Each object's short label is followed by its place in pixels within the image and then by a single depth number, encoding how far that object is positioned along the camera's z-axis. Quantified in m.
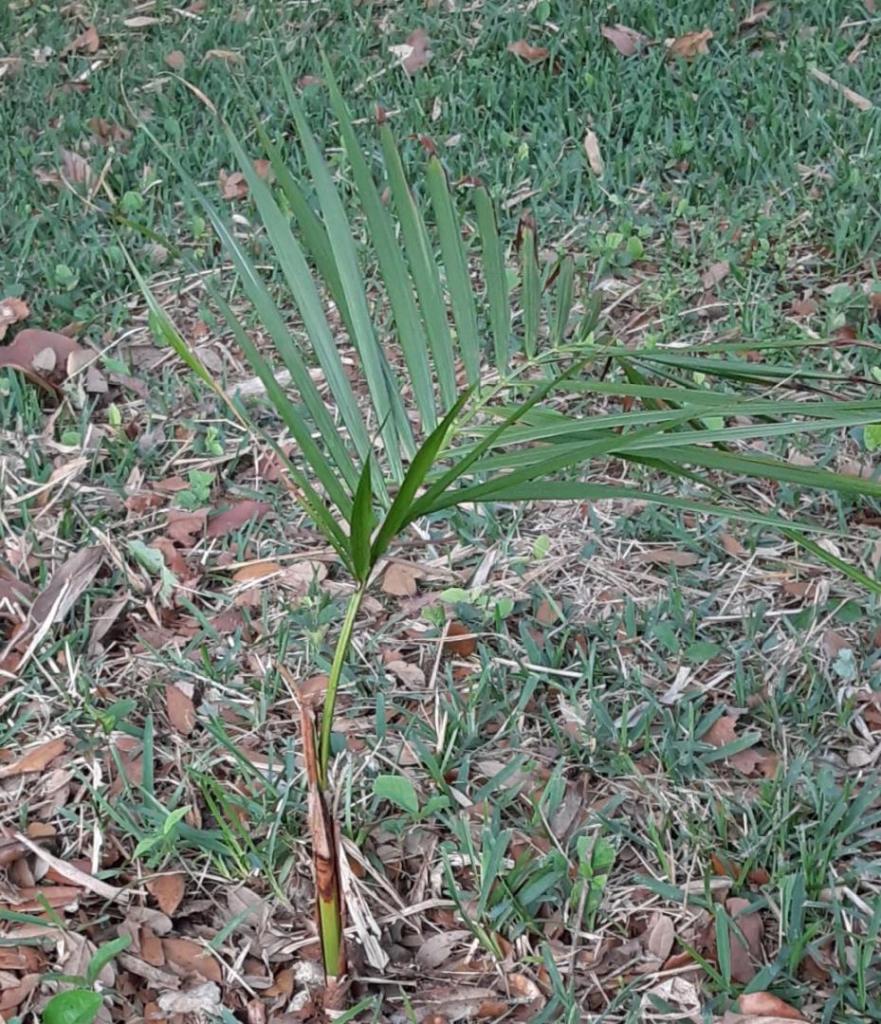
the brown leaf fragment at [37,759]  1.43
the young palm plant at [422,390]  0.87
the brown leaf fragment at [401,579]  1.69
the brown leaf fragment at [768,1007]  1.15
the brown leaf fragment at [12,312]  2.20
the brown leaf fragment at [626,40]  3.07
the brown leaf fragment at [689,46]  3.04
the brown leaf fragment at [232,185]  2.67
